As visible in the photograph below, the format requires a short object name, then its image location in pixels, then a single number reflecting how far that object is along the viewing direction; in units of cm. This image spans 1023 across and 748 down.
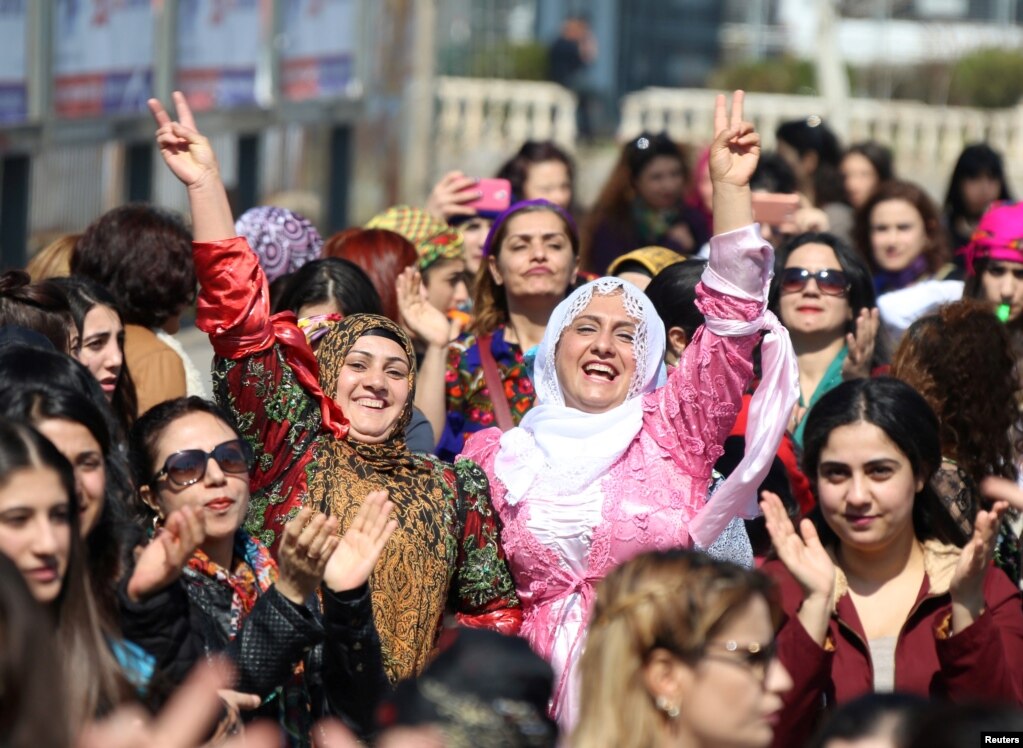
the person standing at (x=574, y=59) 4575
